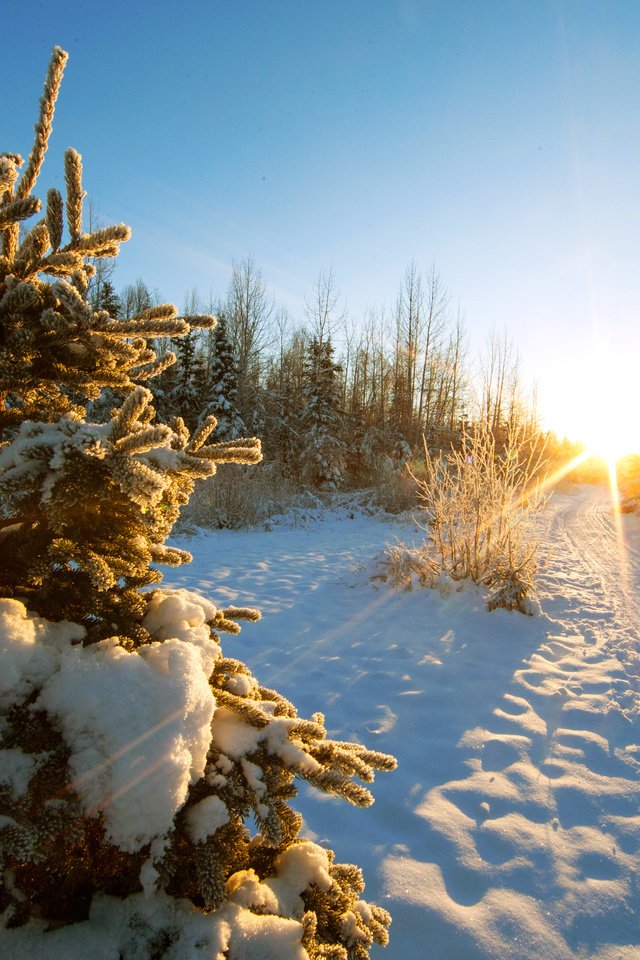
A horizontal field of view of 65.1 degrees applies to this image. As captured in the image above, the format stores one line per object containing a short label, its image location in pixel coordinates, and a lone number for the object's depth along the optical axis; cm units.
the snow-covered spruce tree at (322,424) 1709
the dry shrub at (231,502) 991
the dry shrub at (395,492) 1291
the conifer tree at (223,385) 1966
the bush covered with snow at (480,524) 522
